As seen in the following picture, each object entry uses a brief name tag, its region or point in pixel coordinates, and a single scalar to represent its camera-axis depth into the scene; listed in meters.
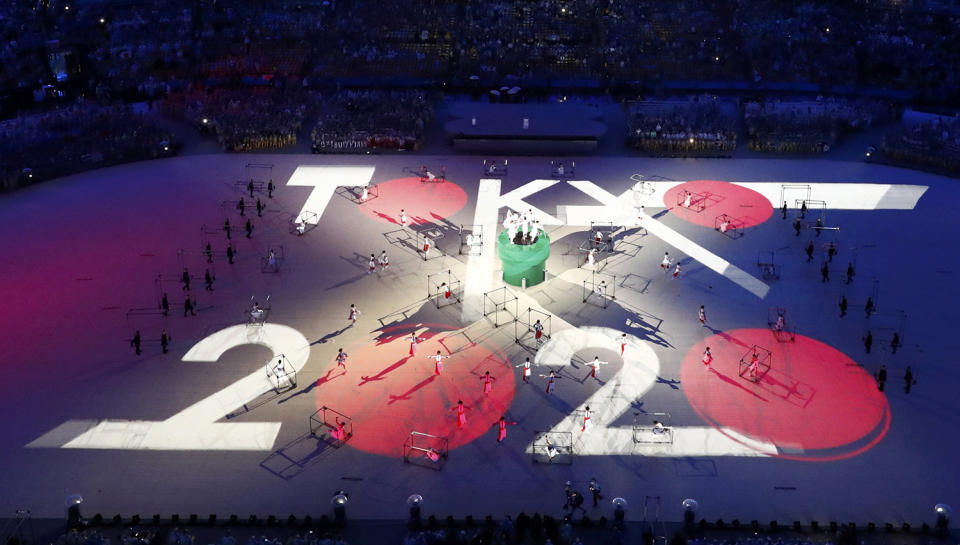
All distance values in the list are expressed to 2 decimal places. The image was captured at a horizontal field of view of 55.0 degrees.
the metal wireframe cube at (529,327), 45.62
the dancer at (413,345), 44.38
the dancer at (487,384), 41.53
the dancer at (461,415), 38.95
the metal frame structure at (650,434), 38.32
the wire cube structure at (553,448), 37.31
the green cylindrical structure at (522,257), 49.28
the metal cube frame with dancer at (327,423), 38.73
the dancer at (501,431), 38.31
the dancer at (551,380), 41.56
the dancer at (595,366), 42.38
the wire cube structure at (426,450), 37.31
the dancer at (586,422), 38.56
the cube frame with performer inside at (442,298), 48.94
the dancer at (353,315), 46.94
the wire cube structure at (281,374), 42.03
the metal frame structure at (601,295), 48.97
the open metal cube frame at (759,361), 42.53
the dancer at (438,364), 42.81
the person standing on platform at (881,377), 41.12
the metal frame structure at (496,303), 47.84
